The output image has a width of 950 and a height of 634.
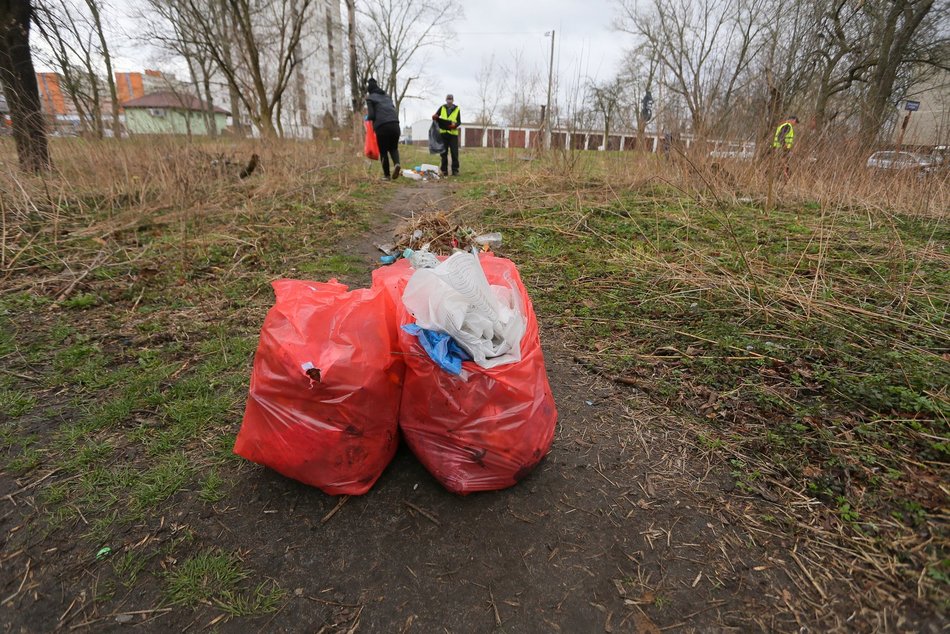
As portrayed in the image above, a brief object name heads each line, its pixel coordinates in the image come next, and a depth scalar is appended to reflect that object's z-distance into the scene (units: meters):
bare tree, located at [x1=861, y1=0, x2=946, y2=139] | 10.09
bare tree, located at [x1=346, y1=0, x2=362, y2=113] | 11.75
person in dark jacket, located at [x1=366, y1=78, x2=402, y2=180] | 7.33
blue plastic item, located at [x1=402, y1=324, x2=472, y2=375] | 1.32
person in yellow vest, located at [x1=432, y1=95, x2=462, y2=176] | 8.69
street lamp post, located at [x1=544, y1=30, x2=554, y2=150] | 6.72
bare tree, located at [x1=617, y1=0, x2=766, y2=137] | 5.18
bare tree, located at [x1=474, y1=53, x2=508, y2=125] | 8.43
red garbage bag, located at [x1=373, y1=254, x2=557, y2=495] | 1.35
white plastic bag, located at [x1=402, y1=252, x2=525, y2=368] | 1.36
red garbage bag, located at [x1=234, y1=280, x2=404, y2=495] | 1.30
